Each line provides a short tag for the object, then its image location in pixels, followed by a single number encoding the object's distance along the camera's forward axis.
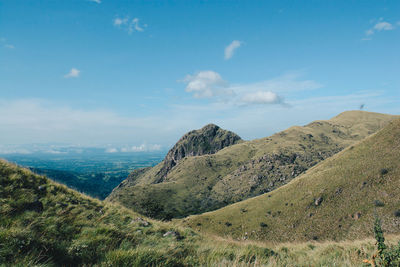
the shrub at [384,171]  59.78
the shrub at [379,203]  52.16
